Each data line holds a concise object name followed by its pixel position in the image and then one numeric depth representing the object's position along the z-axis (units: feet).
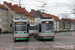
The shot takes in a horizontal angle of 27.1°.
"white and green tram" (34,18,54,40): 65.41
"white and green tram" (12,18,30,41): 63.10
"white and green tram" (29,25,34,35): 123.44
